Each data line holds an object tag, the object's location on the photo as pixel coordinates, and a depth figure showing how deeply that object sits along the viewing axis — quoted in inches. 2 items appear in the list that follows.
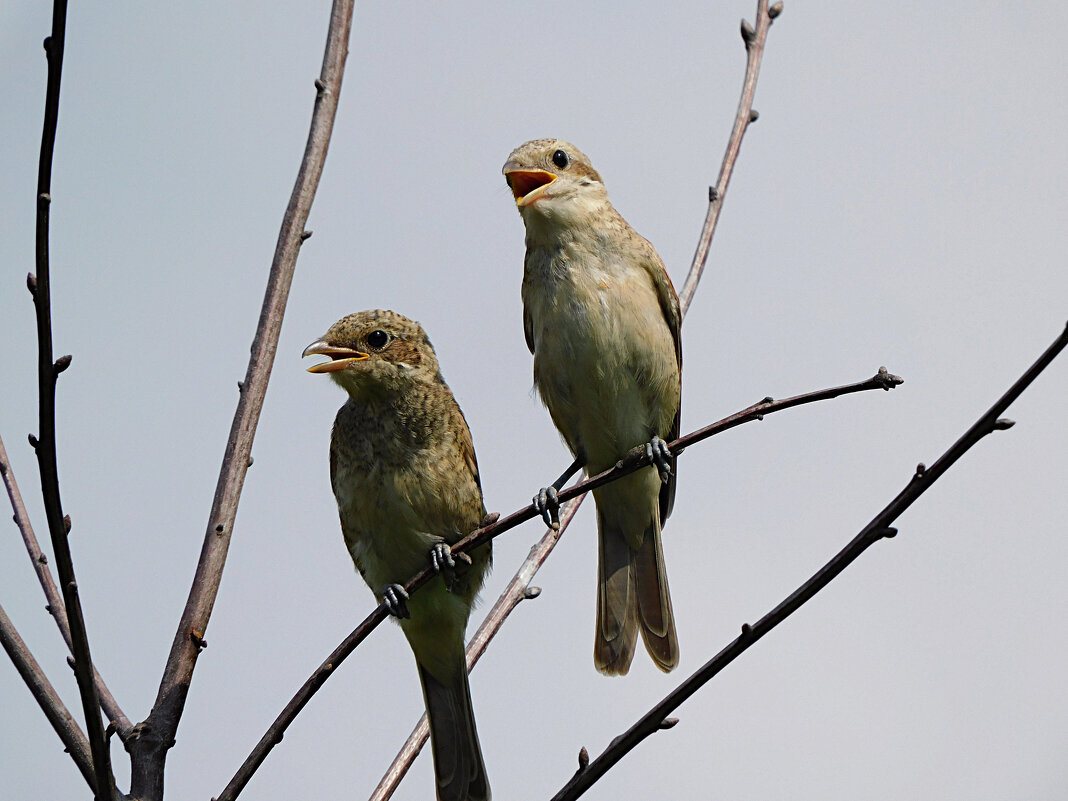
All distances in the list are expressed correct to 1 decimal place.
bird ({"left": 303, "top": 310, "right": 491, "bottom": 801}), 406.3
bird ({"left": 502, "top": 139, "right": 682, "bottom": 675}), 425.1
